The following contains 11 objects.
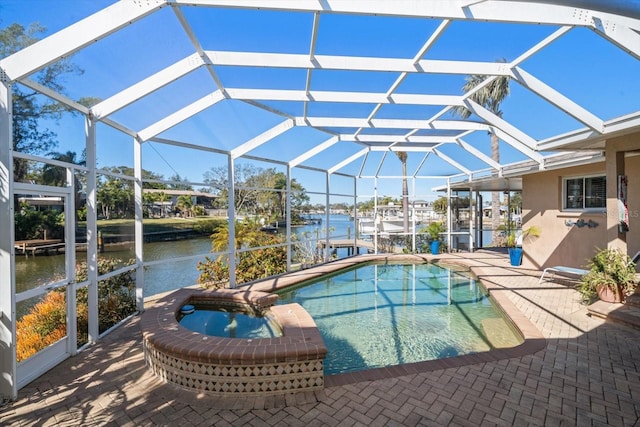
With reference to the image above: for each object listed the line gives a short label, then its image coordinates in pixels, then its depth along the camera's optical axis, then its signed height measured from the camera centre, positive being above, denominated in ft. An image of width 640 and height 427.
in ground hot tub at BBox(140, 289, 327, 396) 12.08 -5.79
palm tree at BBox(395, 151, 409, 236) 55.44 +1.34
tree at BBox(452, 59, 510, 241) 20.71 +9.77
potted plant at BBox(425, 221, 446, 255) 45.11 -3.25
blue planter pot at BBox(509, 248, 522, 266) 35.29 -5.16
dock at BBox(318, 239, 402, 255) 47.24 -5.27
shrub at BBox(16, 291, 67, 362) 13.00 -4.83
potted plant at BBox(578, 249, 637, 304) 19.31 -4.19
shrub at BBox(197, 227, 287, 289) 27.68 -4.83
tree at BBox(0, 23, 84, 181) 11.94 +4.68
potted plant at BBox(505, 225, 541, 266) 32.86 -4.04
